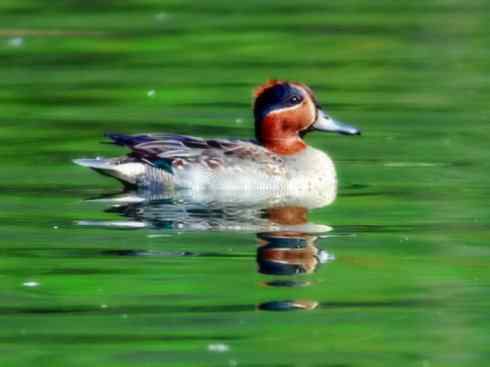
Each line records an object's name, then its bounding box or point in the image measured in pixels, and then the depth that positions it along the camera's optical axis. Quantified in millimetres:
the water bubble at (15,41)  19844
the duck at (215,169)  13211
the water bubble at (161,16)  21375
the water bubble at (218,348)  8727
